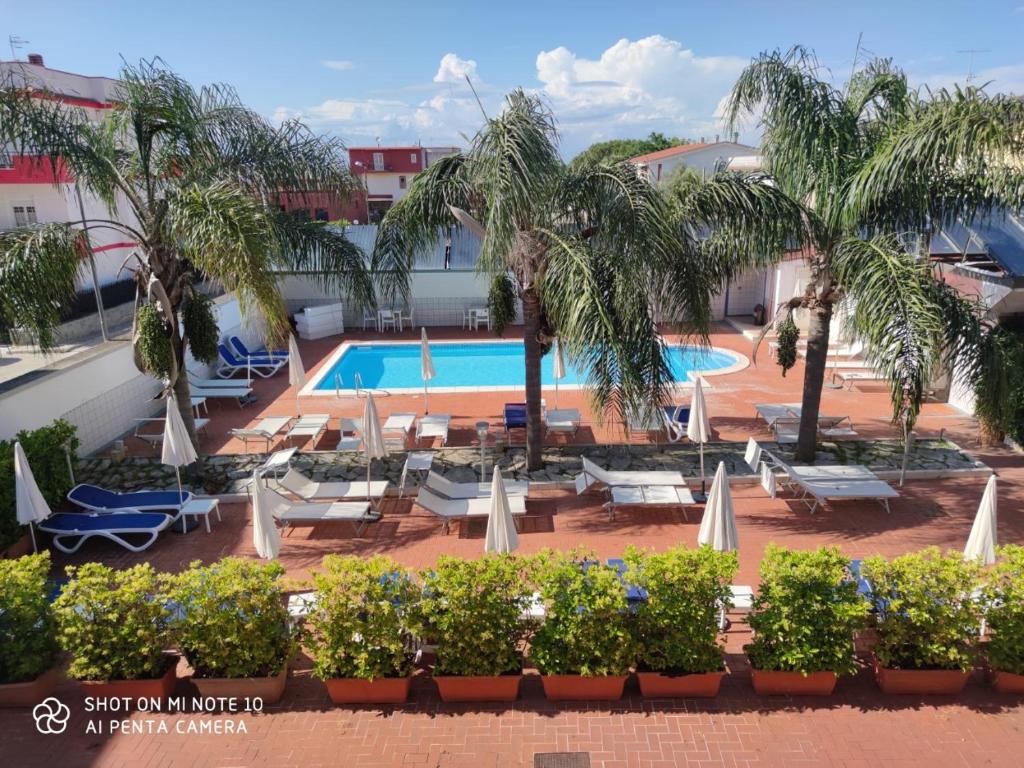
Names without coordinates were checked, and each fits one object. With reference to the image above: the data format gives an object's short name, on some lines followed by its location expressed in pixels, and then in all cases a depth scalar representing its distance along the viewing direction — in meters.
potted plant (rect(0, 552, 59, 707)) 5.48
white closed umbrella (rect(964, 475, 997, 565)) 6.34
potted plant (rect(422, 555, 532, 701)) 5.46
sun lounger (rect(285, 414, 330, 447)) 12.10
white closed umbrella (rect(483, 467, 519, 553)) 6.83
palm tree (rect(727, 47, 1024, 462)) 7.41
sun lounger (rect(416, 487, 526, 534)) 8.91
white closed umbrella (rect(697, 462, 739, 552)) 6.71
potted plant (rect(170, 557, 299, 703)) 5.45
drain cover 4.99
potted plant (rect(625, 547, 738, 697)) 5.43
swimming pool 16.69
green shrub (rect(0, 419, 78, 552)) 8.20
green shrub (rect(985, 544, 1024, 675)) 5.41
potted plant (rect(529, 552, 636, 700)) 5.40
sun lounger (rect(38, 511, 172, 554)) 8.54
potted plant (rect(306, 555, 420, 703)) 5.45
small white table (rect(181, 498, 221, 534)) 9.09
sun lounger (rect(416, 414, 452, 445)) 11.95
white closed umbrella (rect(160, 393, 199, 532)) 8.59
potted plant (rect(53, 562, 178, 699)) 5.44
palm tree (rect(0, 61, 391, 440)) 8.02
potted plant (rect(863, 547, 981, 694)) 5.42
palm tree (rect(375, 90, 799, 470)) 8.05
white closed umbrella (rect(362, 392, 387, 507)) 9.30
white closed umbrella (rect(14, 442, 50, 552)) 7.45
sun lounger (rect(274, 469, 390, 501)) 9.49
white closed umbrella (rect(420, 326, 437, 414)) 13.25
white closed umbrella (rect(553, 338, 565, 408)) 12.55
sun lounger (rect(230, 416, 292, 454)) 11.75
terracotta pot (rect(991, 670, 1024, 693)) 5.56
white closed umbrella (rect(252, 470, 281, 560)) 6.86
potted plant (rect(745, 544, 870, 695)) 5.39
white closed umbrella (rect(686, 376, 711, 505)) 9.30
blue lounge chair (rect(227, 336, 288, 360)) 17.53
